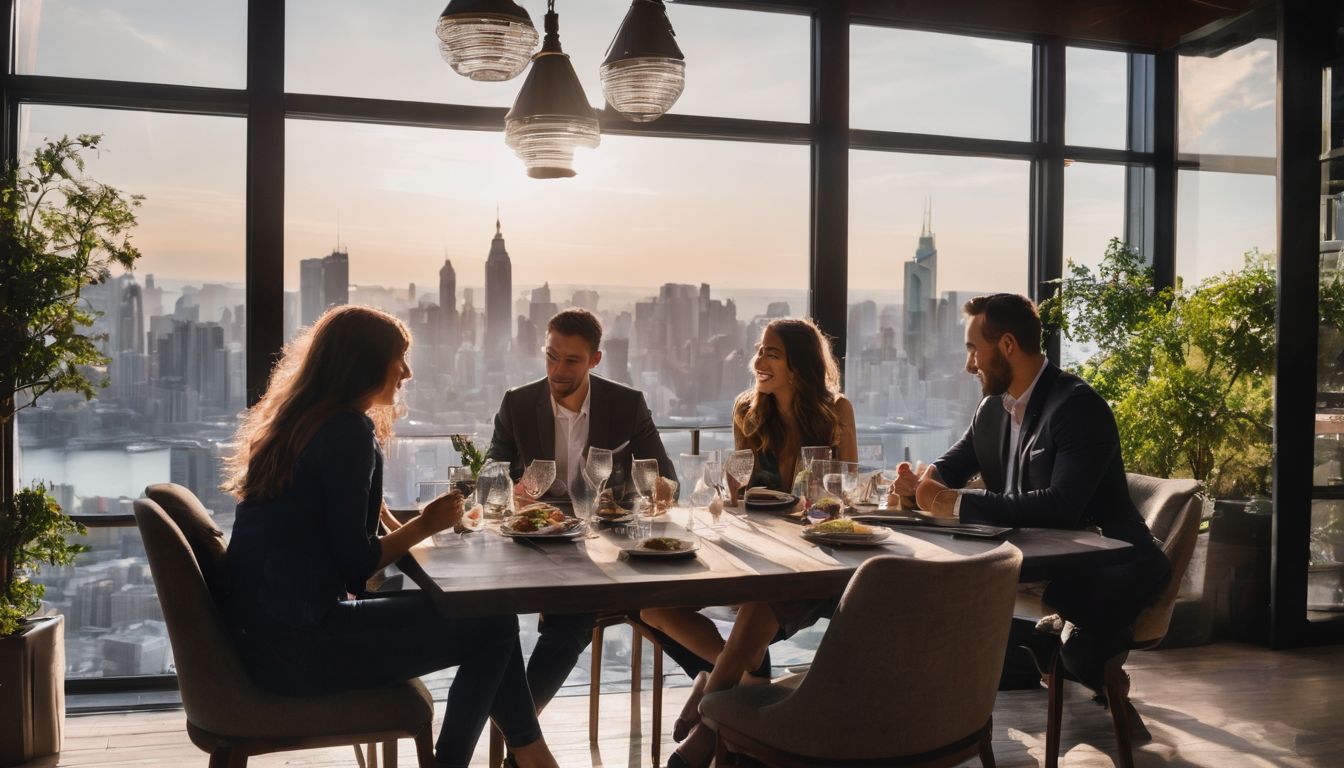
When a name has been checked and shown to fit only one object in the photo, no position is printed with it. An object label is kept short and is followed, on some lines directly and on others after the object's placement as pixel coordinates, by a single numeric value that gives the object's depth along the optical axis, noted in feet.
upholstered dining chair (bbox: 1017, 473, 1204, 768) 9.41
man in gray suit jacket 11.75
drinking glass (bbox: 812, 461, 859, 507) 9.04
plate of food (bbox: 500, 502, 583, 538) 8.44
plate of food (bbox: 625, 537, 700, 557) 7.68
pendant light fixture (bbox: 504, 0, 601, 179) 9.07
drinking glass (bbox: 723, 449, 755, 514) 10.02
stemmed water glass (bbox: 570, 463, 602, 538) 8.66
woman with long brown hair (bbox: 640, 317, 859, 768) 12.12
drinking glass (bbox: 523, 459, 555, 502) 9.09
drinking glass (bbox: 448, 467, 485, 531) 8.75
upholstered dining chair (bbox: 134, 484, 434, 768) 6.91
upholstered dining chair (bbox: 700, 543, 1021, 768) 6.23
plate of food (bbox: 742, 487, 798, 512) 10.30
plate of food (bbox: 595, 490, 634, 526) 8.89
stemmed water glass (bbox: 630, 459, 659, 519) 8.75
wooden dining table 6.81
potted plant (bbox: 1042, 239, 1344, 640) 15.11
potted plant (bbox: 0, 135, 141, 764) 10.70
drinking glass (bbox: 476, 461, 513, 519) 8.88
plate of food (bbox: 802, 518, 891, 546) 8.30
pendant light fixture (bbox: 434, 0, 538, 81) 8.68
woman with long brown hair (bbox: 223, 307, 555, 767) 7.23
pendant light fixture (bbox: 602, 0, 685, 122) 9.42
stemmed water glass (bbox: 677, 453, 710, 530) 9.03
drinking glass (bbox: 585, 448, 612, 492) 8.79
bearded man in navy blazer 9.34
